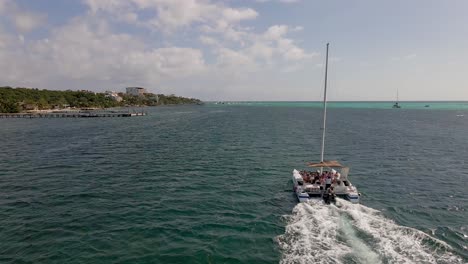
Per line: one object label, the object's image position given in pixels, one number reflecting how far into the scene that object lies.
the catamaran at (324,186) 29.19
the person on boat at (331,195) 28.81
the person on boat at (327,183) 29.77
